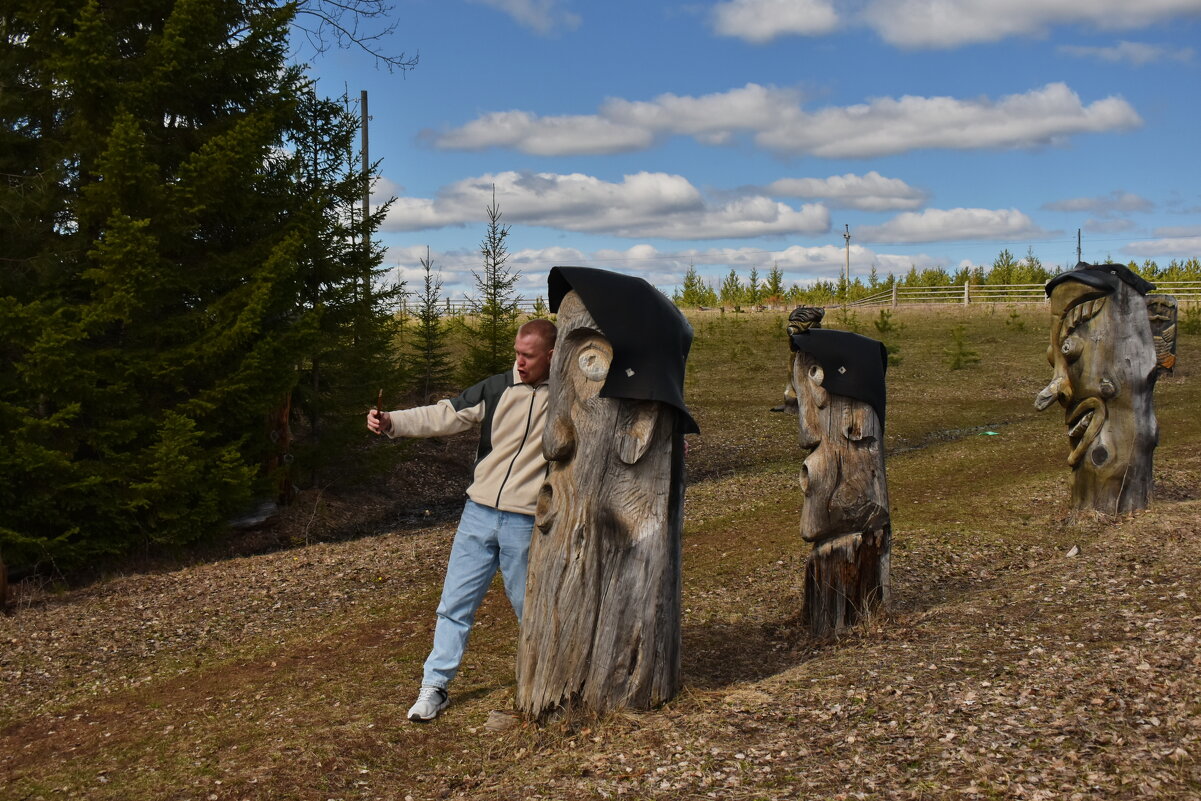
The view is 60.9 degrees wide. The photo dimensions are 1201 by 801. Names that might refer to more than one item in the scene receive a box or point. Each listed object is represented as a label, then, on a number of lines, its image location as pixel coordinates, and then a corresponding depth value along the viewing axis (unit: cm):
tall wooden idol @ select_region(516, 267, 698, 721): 483
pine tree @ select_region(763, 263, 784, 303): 5141
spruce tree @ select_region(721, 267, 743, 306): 5188
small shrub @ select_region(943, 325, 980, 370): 2570
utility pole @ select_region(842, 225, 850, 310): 5178
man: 528
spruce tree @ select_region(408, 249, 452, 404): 1967
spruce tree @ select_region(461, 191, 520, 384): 1997
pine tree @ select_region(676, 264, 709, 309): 5109
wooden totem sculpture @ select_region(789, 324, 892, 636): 662
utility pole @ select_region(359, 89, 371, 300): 1470
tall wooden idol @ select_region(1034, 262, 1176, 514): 936
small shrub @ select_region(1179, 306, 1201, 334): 2994
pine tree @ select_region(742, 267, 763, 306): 5112
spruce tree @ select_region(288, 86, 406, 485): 1428
